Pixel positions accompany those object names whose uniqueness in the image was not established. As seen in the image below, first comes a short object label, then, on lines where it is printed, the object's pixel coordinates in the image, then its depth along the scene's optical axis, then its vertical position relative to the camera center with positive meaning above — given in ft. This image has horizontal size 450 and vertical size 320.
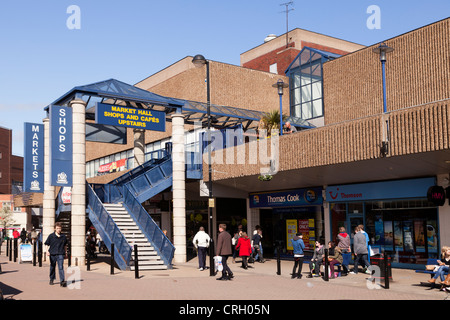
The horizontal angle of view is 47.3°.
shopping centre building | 59.91 +6.46
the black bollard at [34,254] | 73.05 -5.61
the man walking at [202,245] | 65.51 -4.42
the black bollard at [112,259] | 58.39 -5.24
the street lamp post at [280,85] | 70.33 +17.03
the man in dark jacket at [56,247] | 47.70 -3.04
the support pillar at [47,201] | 85.49 +2.24
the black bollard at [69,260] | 69.78 -6.35
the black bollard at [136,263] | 54.65 -5.38
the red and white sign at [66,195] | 83.88 +3.09
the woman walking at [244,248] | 65.36 -4.85
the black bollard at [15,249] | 83.41 -5.54
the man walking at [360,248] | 58.49 -4.67
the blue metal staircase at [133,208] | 65.46 +0.76
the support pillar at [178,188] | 78.18 +3.59
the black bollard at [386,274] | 46.11 -6.10
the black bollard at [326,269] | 52.80 -6.29
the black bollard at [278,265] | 57.72 -6.42
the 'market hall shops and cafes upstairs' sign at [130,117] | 73.92 +14.17
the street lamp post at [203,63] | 69.31 +19.84
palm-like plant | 81.20 +13.85
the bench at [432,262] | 48.74 -5.45
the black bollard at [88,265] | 64.08 -6.50
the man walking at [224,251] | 53.31 -4.23
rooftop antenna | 155.85 +59.09
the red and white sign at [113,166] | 119.28 +11.51
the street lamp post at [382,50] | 54.75 +16.78
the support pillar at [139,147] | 97.19 +12.39
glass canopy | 74.84 +17.46
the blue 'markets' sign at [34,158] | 88.17 +9.81
